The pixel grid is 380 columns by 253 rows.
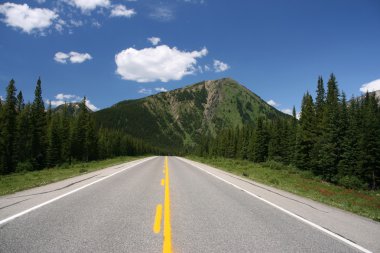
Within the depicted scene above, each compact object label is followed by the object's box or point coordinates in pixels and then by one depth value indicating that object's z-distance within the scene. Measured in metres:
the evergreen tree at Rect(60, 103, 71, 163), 64.25
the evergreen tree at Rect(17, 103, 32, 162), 52.66
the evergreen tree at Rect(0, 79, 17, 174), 45.88
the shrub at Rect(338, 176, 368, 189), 35.94
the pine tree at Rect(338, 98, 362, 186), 40.94
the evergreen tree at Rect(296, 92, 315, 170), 52.56
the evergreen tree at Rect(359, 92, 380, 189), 40.28
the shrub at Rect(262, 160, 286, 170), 44.43
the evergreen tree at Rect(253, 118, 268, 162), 74.12
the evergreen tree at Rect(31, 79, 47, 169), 52.98
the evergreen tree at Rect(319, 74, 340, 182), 43.38
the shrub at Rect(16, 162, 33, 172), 44.44
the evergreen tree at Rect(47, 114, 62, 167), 56.09
